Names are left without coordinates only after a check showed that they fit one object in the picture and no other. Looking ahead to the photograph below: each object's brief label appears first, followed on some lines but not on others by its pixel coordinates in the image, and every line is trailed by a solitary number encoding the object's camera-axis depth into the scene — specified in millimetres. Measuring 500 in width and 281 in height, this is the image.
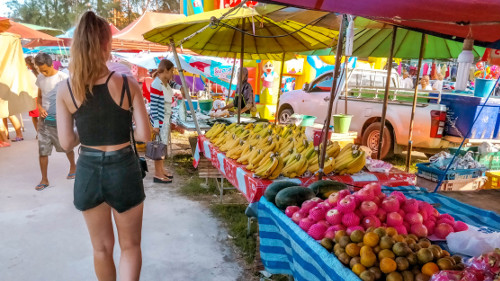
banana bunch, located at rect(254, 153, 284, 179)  3533
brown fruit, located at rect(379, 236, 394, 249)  2027
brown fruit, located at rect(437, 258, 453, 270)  1881
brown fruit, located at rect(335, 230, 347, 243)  2244
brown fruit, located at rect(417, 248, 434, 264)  1931
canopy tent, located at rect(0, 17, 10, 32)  6372
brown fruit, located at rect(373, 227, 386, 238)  2139
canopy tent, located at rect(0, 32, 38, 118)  8445
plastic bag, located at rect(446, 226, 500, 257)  2215
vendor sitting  7312
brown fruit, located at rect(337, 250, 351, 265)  2037
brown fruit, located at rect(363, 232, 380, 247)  2076
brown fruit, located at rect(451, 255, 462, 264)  2017
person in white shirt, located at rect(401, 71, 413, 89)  14560
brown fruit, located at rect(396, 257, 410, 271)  1898
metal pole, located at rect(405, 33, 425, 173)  5816
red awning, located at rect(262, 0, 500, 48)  2160
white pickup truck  7227
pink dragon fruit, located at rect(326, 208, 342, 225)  2438
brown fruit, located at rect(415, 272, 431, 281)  1842
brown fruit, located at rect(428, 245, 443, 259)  1991
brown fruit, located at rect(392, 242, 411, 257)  1965
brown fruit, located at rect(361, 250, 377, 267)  1950
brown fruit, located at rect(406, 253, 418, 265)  1940
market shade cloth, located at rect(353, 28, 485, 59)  6961
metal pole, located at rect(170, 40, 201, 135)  6277
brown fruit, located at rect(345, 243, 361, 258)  2049
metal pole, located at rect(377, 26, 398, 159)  5302
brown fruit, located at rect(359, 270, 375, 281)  1843
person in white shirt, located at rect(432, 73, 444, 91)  12517
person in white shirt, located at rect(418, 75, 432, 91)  11391
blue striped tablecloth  2146
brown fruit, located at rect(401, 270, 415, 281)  1855
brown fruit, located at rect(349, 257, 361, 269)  1984
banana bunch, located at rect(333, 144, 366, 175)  3840
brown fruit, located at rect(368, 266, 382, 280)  1875
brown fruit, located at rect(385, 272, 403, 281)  1838
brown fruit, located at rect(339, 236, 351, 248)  2153
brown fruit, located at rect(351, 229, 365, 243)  2162
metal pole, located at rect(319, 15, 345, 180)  3285
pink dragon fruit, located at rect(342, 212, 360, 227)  2381
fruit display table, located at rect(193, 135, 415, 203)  3465
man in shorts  5516
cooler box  6746
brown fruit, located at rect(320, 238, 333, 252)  2227
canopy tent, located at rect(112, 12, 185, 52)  14548
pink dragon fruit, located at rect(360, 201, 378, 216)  2432
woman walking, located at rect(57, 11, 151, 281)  2258
